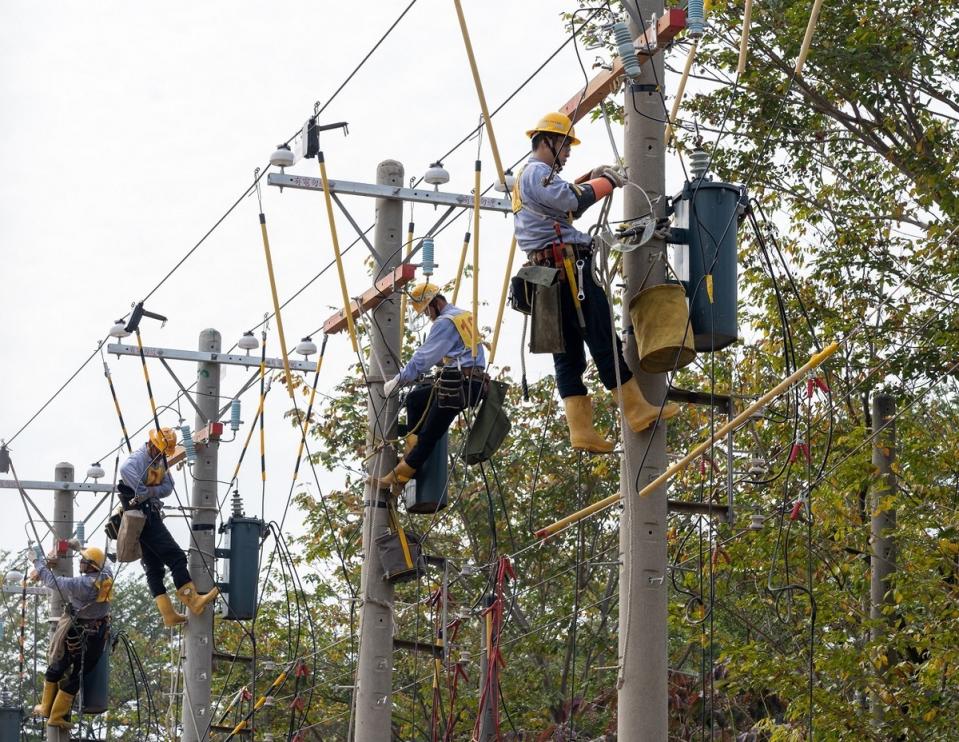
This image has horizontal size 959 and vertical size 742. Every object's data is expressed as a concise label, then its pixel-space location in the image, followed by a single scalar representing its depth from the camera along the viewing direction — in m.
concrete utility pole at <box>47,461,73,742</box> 35.25
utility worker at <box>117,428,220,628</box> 26.55
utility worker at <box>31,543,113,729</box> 31.62
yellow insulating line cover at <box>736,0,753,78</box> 12.53
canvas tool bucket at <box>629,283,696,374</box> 12.71
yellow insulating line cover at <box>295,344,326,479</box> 21.81
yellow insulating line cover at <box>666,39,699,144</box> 12.83
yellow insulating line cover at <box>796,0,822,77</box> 12.44
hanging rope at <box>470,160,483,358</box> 17.39
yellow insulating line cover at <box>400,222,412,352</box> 20.78
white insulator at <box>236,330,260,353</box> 29.22
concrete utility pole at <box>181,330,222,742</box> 26.92
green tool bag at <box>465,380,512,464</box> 19.33
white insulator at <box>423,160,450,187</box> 20.89
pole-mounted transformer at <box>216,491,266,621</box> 27.33
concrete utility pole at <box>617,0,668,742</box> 12.20
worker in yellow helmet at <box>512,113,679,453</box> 13.62
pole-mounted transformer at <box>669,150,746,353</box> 13.08
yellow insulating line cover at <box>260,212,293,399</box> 20.14
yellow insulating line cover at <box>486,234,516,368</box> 16.02
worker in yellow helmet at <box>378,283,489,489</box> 19.39
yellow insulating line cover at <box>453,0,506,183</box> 15.33
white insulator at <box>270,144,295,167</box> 19.94
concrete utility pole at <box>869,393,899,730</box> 27.42
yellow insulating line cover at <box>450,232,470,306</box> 20.11
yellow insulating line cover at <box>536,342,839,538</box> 12.50
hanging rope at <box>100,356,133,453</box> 28.64
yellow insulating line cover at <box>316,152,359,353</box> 19.10
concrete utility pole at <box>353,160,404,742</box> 19.33
